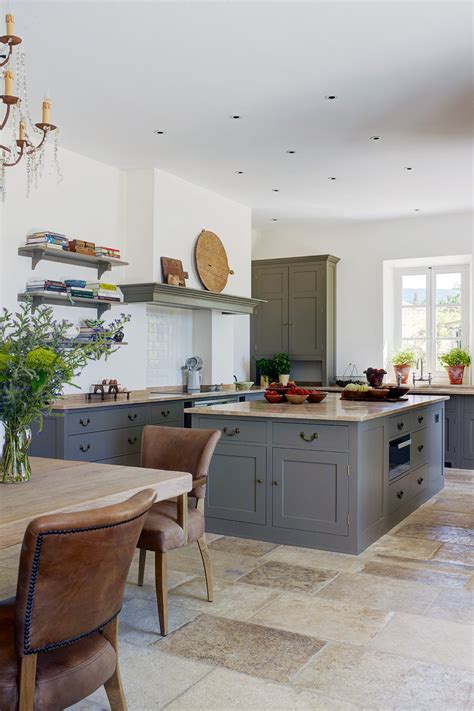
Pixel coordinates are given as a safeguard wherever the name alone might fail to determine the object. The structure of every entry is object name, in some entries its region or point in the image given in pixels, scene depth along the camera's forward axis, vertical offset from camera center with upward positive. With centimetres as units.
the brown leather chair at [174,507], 288 -71
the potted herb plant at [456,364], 794 -9
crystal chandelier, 250 +121
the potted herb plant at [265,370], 840 -17
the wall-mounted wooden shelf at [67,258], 508 +79
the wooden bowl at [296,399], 479 -30
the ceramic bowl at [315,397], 497 -30
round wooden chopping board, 680 +98
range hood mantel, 596 +56
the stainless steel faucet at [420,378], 818 -26
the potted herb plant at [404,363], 827 -8
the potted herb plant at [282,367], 821 -13
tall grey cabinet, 835 +57
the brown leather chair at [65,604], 157 -61
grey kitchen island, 404 -73
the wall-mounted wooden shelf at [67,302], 510 +44
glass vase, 237 -36
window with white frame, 830 +57
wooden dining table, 192 -45
